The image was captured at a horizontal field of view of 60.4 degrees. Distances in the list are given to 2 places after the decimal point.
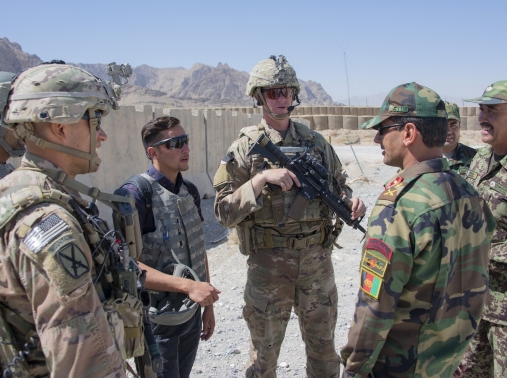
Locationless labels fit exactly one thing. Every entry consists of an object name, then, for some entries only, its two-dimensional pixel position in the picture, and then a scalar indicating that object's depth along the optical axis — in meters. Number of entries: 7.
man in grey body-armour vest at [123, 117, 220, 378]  2.29
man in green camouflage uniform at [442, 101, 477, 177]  3.79
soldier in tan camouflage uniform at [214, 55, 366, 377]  2.92
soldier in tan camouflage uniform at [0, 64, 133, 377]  1.30
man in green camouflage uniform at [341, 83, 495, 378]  1.74
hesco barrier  6.94
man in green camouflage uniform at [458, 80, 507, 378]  2.61
